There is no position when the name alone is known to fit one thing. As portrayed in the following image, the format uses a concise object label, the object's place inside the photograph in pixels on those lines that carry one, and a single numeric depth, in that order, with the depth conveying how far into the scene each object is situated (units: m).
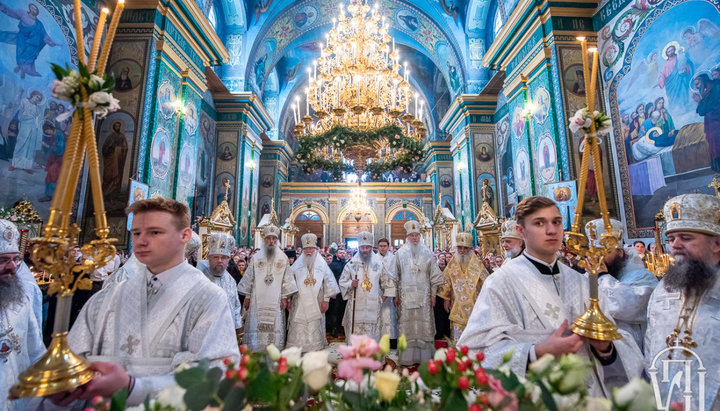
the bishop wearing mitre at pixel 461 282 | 5.42
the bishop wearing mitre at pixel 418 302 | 5.90
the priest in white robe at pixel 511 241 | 5.16
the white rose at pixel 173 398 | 0.88
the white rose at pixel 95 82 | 1.17
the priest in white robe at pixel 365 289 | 5.85
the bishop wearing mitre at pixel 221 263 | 4.41
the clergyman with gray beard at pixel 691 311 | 1.92
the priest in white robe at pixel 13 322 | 2.07
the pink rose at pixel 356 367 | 0.84
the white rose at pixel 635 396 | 0.72
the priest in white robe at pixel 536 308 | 1.73
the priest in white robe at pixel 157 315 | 1.60
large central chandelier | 8.68
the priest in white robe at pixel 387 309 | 6.15
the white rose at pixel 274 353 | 0.94
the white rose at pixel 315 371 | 0.86
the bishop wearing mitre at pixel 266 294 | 5.30
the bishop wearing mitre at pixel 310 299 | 5.36
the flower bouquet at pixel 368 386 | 0.82
